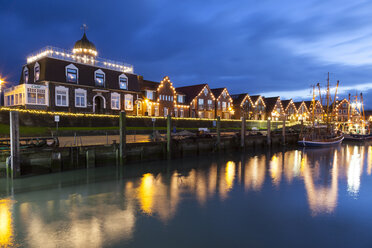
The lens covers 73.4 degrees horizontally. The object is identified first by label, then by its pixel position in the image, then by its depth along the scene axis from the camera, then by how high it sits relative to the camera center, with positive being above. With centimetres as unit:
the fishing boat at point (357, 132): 6105 -372
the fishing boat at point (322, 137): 4541 -349
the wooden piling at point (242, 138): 3366 -257
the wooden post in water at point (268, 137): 3958 -282
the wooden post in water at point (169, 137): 2471 -171
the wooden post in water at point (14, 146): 1586 -159
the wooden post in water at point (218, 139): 3077 -243
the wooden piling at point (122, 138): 2100 -148
